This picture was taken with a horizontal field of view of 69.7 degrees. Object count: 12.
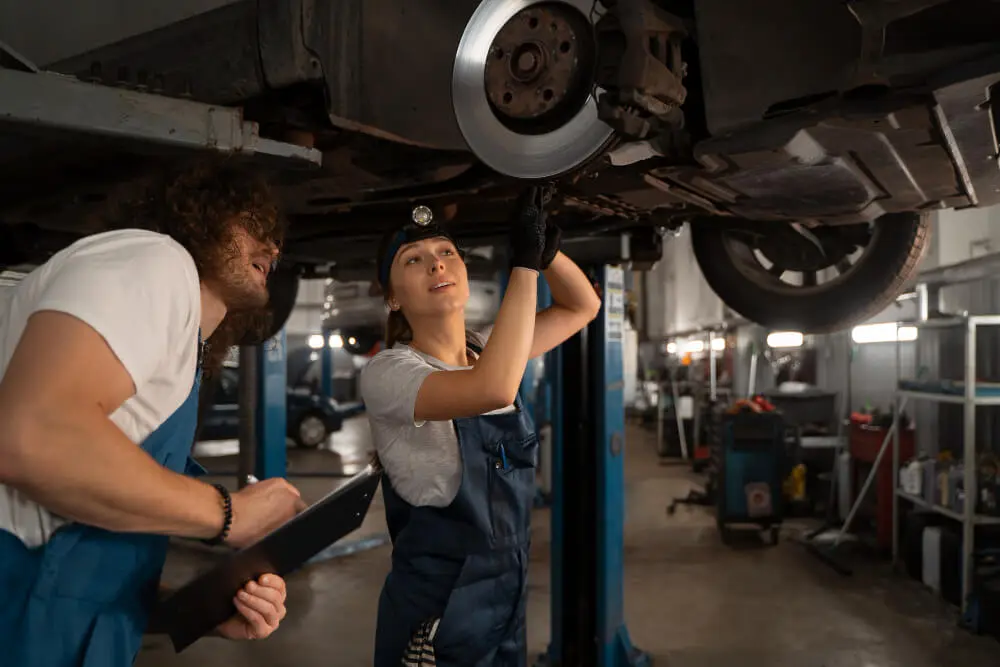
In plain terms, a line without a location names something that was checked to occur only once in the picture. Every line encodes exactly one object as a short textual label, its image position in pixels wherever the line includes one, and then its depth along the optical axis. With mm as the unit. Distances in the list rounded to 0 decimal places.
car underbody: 1202
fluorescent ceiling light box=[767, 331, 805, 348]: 5578
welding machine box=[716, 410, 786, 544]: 4730
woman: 1279
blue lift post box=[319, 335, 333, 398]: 12273
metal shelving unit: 3346
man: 658
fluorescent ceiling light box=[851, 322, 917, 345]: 5105
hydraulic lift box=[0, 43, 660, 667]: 2629
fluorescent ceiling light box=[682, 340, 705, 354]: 9578
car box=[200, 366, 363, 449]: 8742
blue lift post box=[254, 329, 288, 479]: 4520
